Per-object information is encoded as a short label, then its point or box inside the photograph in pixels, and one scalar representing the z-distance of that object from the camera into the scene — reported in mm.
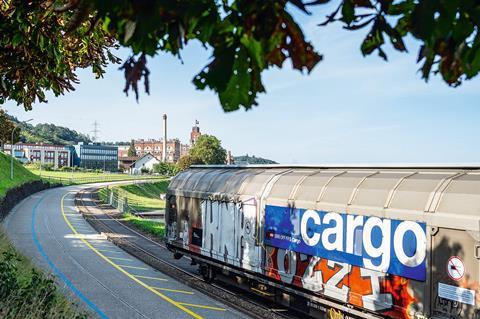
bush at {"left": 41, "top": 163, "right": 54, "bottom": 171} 113050
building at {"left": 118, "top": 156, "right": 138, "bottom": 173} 175250
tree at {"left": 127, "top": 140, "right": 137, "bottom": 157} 198625
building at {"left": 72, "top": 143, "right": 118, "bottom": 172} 162250
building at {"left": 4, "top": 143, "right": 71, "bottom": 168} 158500
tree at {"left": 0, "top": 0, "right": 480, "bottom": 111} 2400
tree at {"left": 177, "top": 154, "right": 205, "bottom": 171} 104925
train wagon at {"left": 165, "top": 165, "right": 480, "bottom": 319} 9047
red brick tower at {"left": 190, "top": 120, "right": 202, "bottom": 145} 180250
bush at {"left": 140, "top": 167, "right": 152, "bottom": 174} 144600
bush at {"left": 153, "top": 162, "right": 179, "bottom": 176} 129375
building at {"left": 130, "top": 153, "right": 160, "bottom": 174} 167375
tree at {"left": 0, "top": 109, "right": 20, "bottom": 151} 54312
